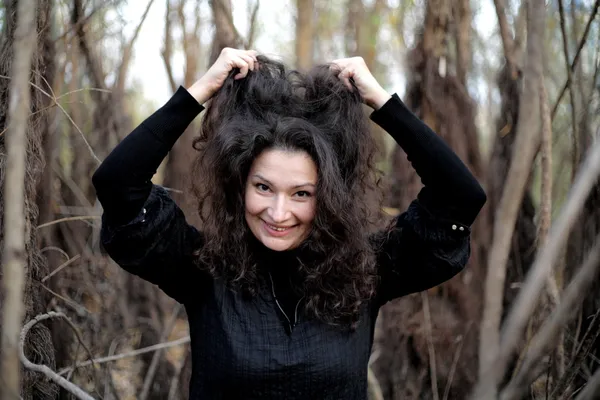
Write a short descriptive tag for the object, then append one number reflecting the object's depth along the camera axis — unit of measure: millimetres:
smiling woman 1689
